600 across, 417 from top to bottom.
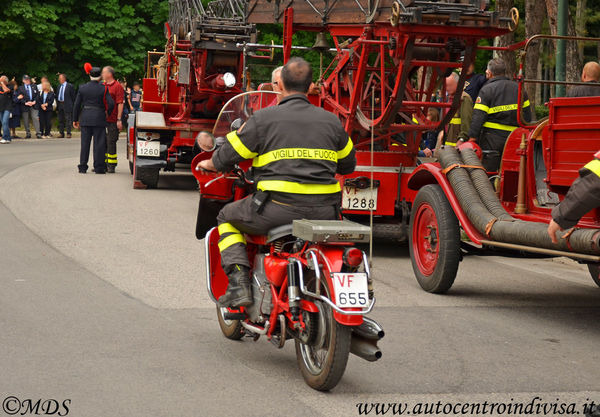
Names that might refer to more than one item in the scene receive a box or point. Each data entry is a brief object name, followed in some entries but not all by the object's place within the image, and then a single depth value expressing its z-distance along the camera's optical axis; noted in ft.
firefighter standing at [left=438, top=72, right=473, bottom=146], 37.01
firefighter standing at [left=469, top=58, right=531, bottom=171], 32.78
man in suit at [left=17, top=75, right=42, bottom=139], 104.88
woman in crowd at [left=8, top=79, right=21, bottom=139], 103.96
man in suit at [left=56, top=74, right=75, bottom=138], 107.04
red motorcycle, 17.01
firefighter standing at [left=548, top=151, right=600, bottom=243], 16.94
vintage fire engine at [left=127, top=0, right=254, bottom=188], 55.83
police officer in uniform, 63.52
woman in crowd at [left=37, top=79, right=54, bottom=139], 106.83
